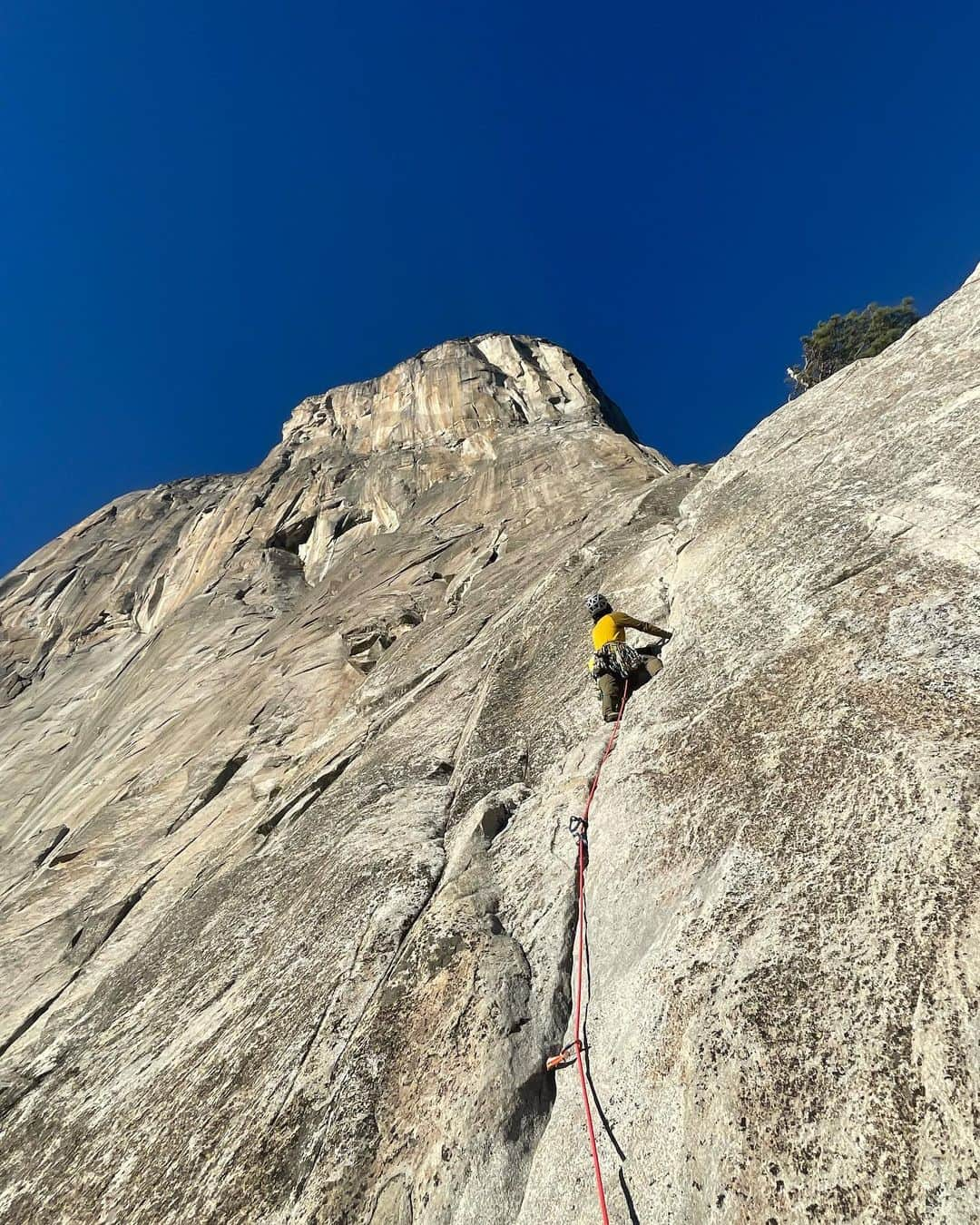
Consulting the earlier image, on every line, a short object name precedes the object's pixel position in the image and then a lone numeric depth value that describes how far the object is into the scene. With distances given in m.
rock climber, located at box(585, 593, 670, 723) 9.36
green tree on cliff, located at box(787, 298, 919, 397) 40.19
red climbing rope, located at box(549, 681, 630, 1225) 4.81
